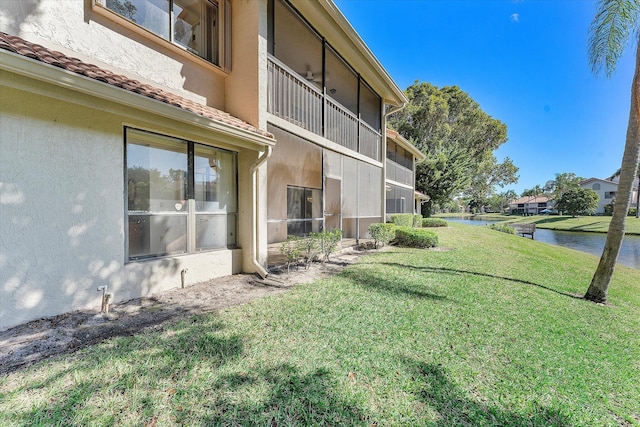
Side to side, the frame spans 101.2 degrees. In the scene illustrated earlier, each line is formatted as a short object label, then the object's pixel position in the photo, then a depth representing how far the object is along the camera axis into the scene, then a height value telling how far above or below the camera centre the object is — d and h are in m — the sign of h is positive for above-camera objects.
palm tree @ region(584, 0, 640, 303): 5.83 +2.43
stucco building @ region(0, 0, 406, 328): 3.42 +1.32
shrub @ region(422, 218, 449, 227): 23.57 -1.19
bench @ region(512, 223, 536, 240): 25.77 -1.96
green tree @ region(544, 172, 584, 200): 70.51 +8.77
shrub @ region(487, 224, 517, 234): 26.08 -1.92
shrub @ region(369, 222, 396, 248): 10.50 -0.93
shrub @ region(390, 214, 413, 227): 15.45 -0.57
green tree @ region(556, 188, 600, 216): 43.50 +1.50
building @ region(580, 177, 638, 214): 59.18 +5.10
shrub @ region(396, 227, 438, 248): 11.18 -1.21
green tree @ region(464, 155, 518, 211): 37.78 +4.78
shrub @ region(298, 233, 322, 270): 6.95 -0.98
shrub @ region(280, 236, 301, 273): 6.50 -1.00
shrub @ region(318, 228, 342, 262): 7.54 -0.93
